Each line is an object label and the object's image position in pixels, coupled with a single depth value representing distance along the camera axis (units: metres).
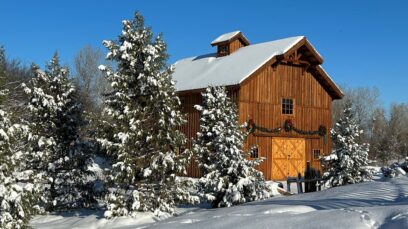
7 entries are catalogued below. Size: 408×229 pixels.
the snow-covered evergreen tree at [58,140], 16.67
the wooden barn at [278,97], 25.52
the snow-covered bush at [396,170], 16.73
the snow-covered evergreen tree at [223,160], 15.31
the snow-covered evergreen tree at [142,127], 14.67
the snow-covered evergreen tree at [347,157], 17.92
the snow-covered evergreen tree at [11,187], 11.26
